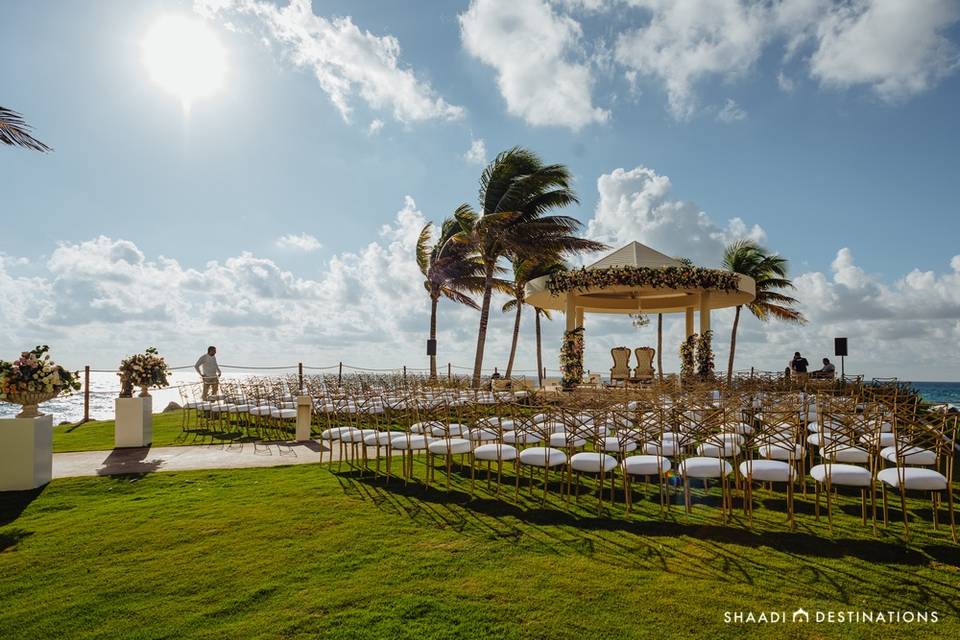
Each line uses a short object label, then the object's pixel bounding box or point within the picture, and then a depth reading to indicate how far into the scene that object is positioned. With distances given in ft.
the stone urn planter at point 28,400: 23.70
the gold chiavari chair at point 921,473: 14.87
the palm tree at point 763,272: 80.94
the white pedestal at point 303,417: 36.32
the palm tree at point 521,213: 62.08
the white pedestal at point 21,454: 22.79
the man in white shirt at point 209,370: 51.78
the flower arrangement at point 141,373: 34.01
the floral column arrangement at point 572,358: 52.42
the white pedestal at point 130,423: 33.63
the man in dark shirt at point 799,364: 66.03
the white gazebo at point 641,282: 48.47
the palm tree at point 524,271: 67.36
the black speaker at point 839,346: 58.75
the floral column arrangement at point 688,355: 54.13
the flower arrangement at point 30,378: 23.62
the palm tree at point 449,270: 74.38
